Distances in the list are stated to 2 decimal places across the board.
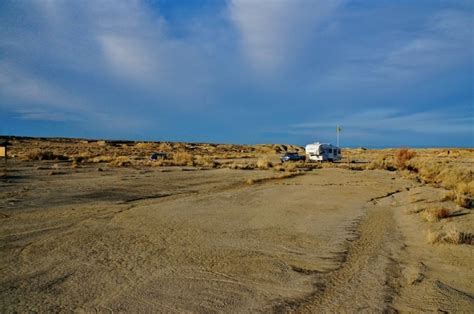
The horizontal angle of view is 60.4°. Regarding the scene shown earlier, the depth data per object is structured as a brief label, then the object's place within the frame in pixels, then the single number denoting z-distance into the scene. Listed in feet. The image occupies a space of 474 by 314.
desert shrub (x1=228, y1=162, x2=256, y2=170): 107.14
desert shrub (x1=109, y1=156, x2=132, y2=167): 107.45
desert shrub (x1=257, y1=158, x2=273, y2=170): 111.62
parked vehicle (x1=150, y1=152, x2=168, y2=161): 139.48
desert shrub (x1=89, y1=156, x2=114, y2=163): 122.62
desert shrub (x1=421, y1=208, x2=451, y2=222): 36.17
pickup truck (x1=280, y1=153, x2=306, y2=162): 149.18
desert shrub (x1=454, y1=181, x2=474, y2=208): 44.32
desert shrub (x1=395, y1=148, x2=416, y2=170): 115.05
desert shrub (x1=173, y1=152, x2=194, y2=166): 119.85
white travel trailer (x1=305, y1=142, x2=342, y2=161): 146.10
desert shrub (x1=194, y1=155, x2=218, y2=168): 116.98
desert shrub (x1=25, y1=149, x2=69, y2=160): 118.62
